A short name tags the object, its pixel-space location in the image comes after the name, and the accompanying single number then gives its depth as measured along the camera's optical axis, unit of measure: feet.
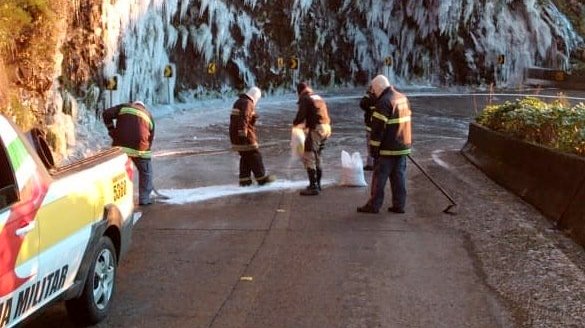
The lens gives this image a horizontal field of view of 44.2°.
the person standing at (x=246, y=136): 36.19
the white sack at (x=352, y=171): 36.55
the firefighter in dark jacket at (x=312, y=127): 34.19
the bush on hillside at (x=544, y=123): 30.22
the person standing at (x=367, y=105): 40.29
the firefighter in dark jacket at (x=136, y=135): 31.55
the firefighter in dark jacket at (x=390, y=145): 29.73
